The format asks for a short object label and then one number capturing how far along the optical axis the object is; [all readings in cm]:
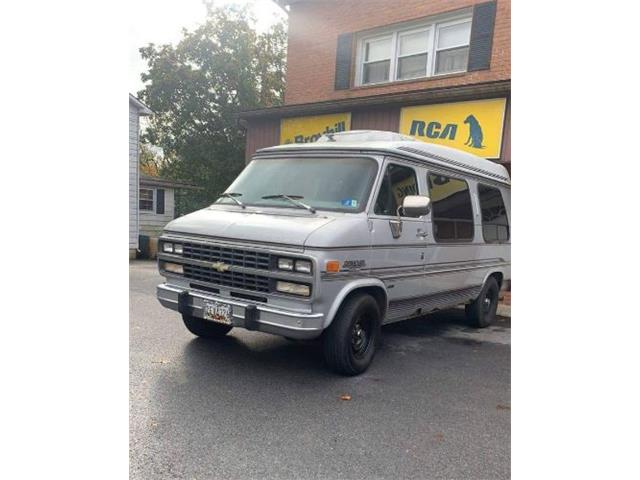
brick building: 893
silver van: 395
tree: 1762
